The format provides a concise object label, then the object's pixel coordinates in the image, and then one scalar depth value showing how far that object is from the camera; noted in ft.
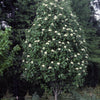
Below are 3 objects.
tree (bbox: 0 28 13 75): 20.47
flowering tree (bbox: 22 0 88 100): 19.79
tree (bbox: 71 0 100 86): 31.94
